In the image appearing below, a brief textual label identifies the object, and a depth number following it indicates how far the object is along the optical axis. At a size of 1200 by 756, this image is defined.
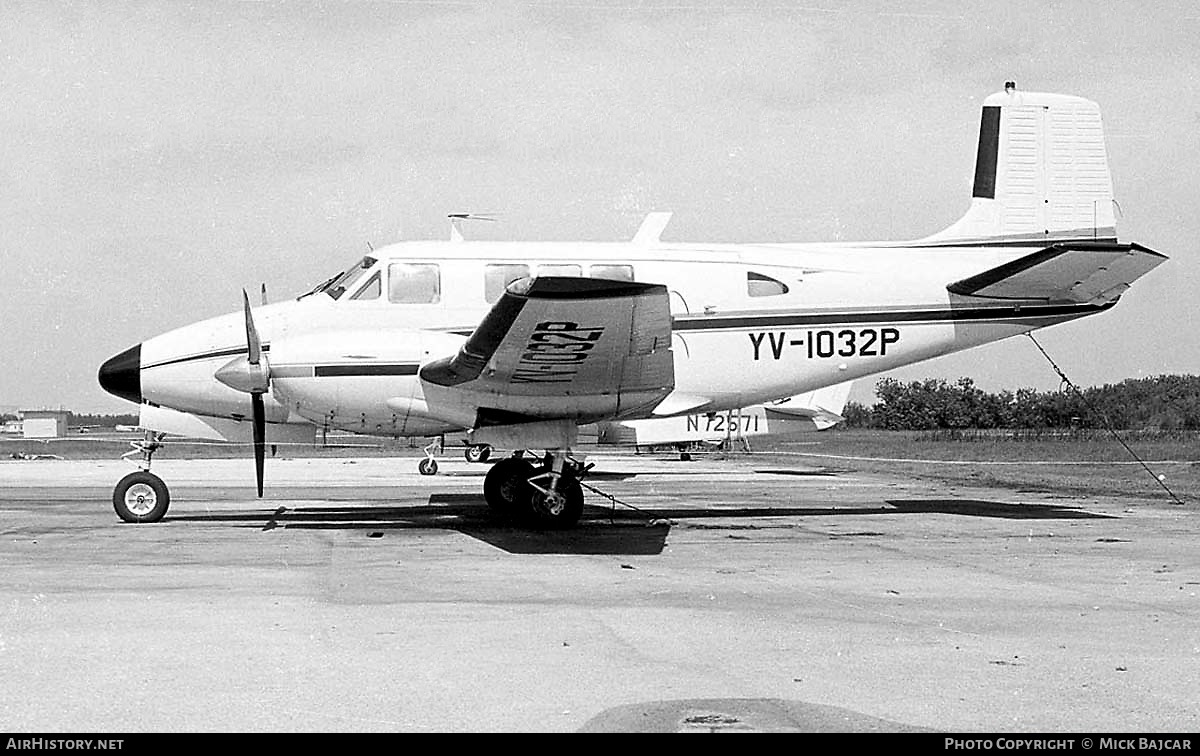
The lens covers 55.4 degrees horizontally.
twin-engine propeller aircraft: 12.92
